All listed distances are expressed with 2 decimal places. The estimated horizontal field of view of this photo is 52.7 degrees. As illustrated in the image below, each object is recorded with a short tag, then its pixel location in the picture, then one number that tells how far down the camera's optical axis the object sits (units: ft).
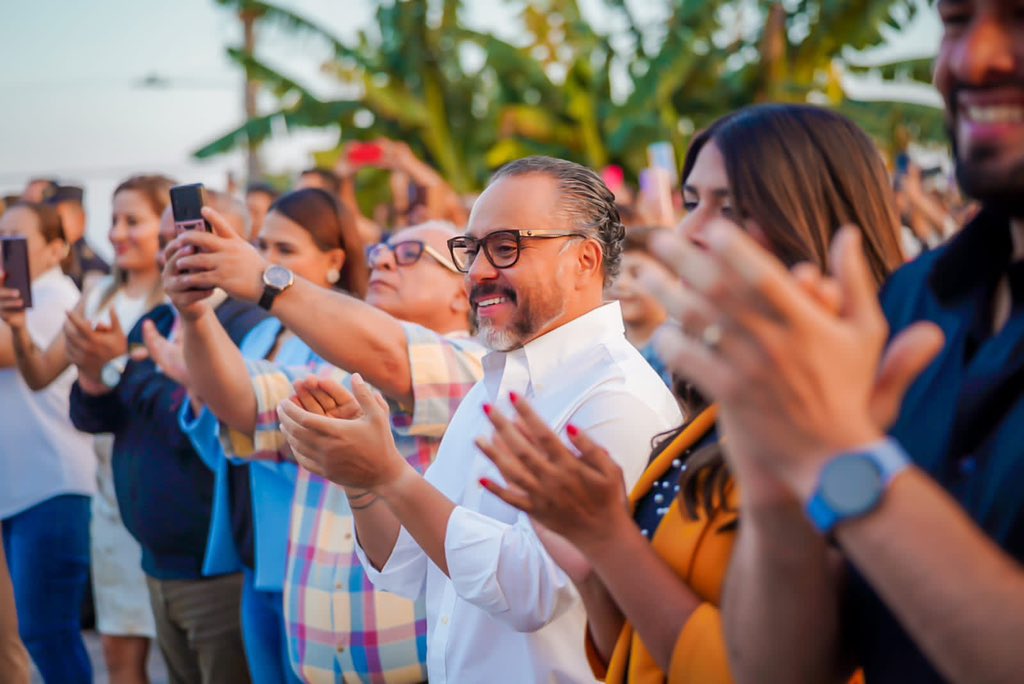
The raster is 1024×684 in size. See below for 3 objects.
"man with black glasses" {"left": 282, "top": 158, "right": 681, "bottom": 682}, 6.69
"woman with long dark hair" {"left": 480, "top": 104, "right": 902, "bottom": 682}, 4.82
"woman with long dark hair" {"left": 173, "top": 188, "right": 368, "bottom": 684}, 11.98
